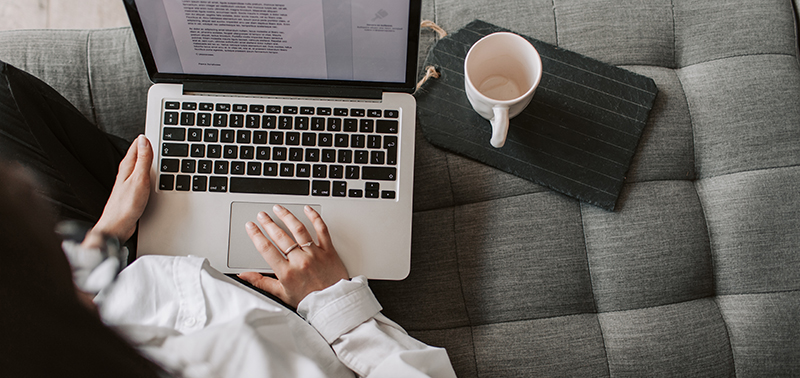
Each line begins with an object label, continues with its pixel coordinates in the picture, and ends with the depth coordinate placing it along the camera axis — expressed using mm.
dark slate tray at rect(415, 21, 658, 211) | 684
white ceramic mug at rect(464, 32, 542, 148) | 597
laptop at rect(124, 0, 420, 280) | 622
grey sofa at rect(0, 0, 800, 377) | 648
